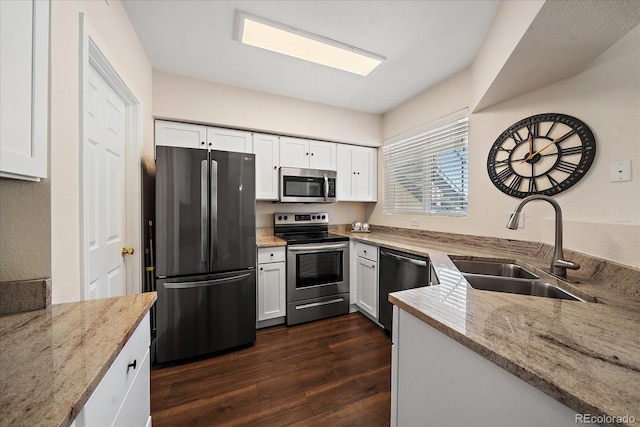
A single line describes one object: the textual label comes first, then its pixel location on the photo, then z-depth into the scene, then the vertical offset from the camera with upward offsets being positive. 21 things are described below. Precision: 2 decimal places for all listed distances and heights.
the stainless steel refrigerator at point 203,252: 1.86 -0.32
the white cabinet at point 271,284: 2.37 -0.72
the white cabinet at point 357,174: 3.16 +0.55
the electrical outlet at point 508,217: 1.83 -0.03
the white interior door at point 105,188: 1.31 +0.15
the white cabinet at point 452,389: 0.53 -0.48
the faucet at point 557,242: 1.23 -0.15
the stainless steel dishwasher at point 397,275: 1.91 -0.53
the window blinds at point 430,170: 2.36 +0.51
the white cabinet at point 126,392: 0.59 -0.55
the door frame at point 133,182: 1.78 +0.24
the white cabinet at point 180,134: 2.30 +0.78
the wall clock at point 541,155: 1.51 +0.42
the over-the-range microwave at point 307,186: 2.74 +0.33
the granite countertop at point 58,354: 0.45 -0.37
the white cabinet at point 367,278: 2.46 -0.71
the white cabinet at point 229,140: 2.49 +0.79
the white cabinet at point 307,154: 2.83 +0.74
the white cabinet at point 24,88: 0.65 +0.37
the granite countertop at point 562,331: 0.46 -0.33
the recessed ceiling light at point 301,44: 1.69 +1.35
